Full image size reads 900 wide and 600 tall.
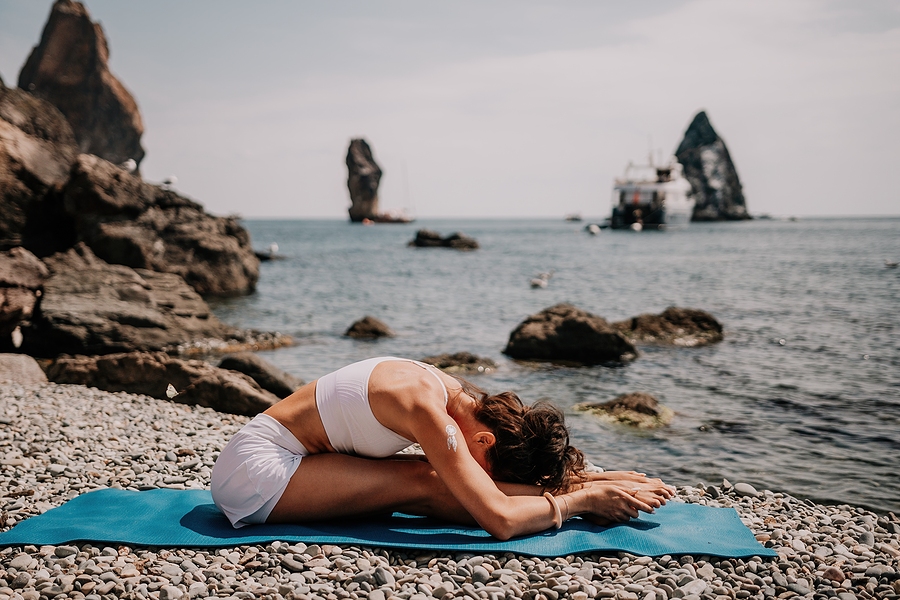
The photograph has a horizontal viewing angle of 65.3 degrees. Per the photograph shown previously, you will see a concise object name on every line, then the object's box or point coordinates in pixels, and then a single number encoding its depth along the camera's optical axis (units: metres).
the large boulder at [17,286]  10.66
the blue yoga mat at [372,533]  3.58
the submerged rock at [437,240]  55.72
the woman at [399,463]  3.50
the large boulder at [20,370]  8.23
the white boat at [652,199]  66.50
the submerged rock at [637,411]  7.86
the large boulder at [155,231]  16.39
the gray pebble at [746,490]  5.40
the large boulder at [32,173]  14.17
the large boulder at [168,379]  7.37
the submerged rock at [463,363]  11.15
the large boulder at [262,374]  8.21
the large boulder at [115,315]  10.80
